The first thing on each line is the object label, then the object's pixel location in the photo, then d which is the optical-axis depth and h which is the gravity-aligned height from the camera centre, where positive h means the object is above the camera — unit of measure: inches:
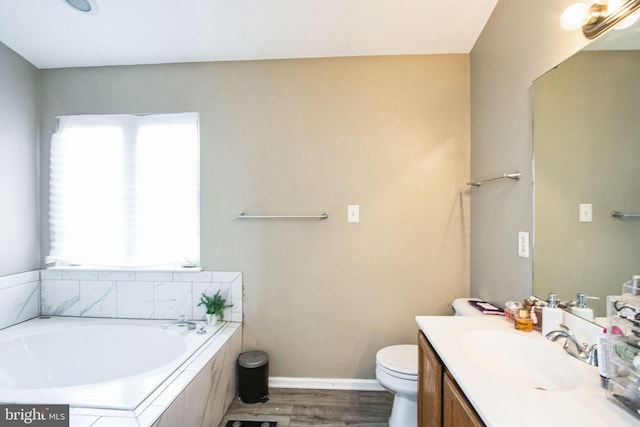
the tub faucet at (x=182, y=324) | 77.6 -31.6
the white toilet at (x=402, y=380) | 60.2 -37.5
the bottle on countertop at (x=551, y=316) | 42.7 -16.1
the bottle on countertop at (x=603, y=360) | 31.2 -17.0
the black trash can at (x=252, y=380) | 74.0 -45.3
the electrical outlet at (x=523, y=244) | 52.7 -5.7
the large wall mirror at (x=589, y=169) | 34.1 +6.8
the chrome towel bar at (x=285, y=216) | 80.0 -0.1
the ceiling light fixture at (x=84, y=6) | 64.4 +51.2
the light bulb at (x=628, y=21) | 33.4 +24.6
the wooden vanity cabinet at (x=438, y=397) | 33.9 -27.2
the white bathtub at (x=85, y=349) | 68.9 -36.5
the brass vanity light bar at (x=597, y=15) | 34.2 +27.5
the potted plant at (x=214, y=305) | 78.9 -26.4
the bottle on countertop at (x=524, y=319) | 46.9 -18.3
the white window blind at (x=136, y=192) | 83.4 +7.5
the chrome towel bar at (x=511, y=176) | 55.0 +8.3
